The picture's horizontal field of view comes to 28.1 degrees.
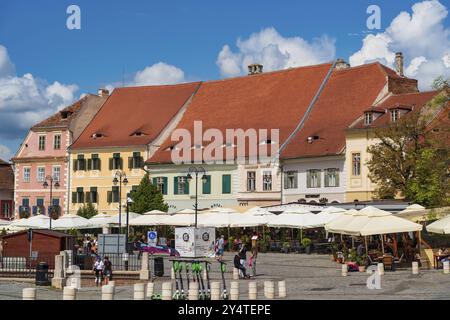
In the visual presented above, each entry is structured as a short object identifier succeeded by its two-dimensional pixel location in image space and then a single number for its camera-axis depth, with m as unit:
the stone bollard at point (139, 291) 23.77
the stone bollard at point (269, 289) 25.39
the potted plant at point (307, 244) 48.75
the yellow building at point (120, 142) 70.75
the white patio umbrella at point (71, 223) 54.69
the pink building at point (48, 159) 74.81
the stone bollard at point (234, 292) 24.77
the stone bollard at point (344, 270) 34.90
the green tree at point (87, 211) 69.85
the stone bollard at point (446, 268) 34.84
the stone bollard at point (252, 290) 25.09
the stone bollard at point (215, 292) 24.03
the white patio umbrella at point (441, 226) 35.00
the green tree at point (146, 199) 64.38
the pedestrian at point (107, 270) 33.41
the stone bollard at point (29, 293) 21.50
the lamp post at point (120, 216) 50.59
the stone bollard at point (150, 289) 27.89
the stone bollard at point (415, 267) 34.65
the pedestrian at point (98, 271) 33.91
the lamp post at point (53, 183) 70.10
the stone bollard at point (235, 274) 34.89
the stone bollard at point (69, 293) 23.00
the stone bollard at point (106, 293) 22.58
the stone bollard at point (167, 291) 23.95
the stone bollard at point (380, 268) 34.39
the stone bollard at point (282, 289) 26.70
